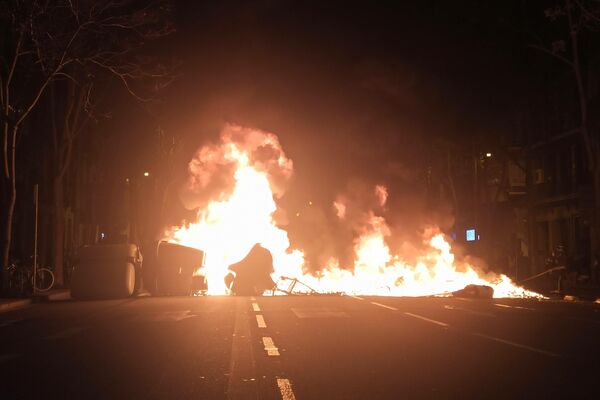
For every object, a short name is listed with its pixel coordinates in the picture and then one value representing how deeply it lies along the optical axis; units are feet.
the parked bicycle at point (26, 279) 99.95
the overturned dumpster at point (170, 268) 103.45
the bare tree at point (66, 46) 87.51
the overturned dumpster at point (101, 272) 95.50
